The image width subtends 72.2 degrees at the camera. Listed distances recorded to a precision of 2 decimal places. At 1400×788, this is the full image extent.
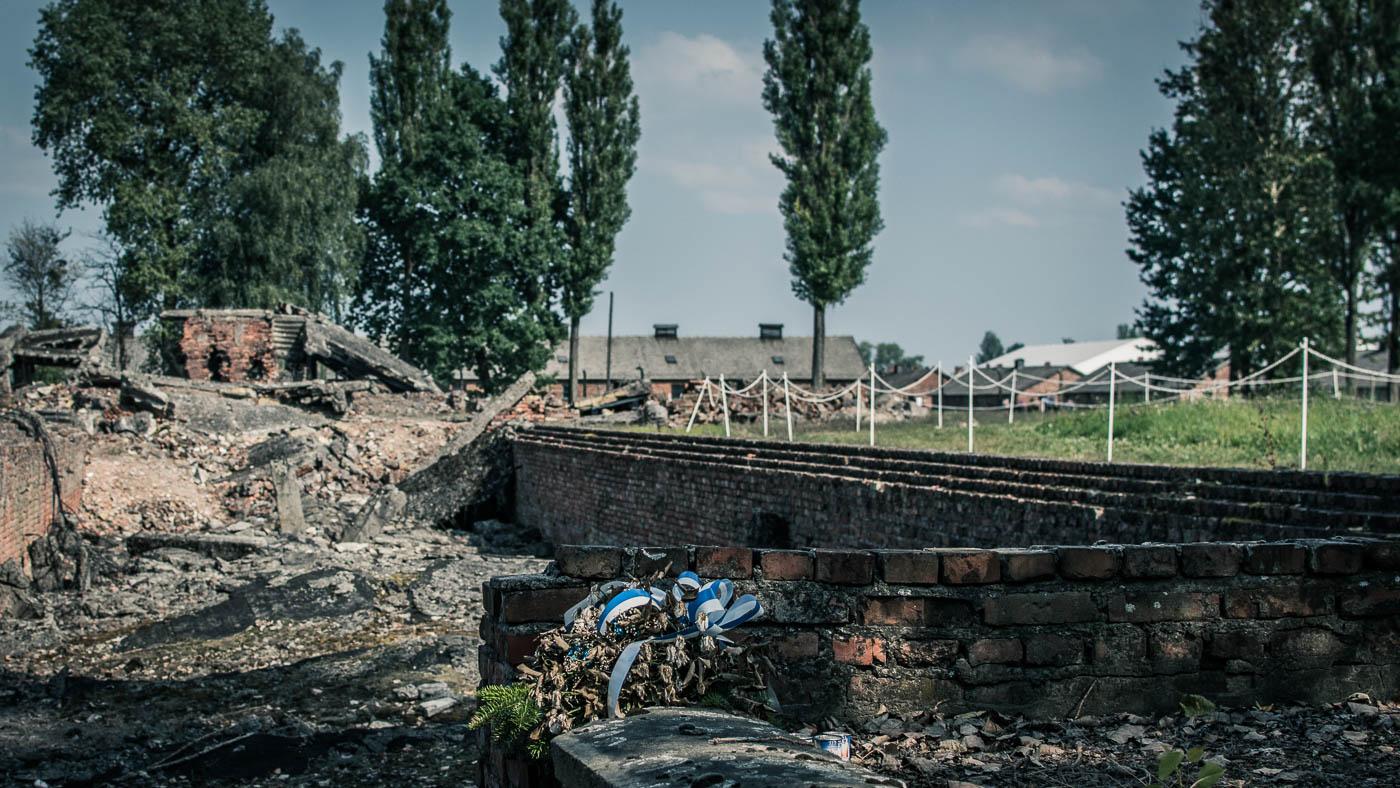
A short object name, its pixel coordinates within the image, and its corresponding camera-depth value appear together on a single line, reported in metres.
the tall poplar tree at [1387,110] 24.06
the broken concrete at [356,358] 28.14
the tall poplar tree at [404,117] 35.22
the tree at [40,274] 40.97
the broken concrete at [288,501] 15.98
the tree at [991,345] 145.12
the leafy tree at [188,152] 31.02
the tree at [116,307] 33.66
